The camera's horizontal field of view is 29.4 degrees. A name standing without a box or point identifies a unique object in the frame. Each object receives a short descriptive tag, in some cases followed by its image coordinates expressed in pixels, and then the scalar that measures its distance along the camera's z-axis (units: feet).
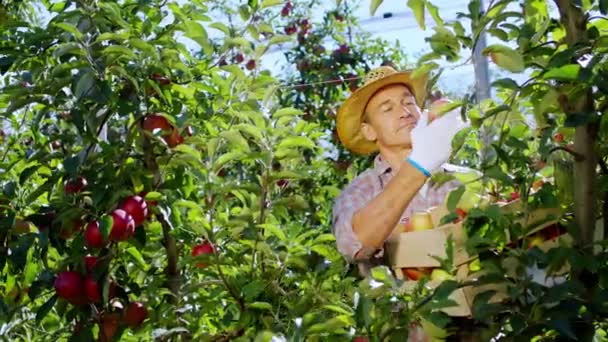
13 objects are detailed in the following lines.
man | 5.88
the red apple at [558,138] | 5.40
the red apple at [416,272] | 5.48
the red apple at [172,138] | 7.17
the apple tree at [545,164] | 4.22
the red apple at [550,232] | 4.88
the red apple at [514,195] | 5.40
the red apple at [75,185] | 7.13
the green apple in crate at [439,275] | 5.14
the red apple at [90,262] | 7.16
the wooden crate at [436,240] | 4.66
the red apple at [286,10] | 17.16
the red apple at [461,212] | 5.08
